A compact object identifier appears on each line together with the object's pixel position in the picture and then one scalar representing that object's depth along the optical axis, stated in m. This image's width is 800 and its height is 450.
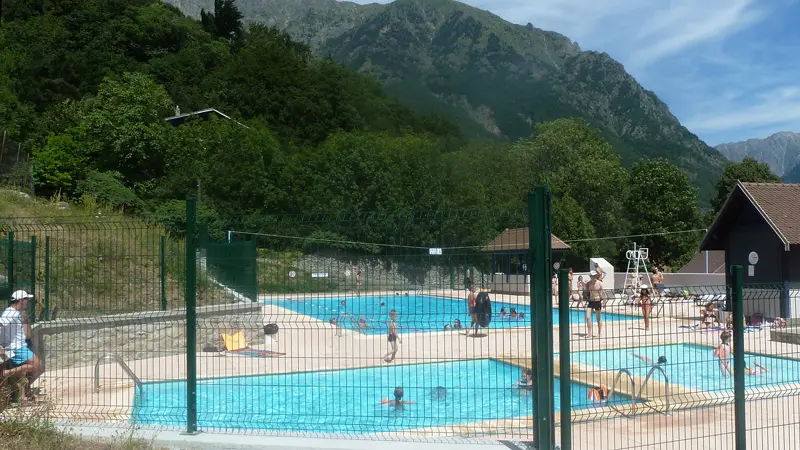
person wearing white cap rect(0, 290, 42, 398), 7.54
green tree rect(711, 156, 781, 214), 46.62
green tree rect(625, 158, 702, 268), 46.56
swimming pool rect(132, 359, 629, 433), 6.95
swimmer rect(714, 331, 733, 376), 7.71
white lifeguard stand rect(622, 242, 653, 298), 25.05
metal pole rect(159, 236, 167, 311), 10.06
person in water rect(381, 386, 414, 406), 7.31
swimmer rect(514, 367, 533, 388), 7.74
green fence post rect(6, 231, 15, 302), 8.81
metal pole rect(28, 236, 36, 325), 8.90
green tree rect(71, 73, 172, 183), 36.97
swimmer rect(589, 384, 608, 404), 7.59
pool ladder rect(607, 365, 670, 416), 6.42
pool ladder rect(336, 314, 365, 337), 6.93
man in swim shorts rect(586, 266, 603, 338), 14.70
